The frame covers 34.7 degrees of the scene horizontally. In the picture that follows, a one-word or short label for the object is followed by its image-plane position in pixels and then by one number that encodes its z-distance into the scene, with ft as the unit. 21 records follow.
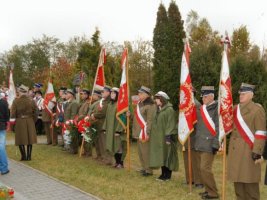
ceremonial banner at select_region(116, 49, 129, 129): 35.29
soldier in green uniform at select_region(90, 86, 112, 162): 38.60
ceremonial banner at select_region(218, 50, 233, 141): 22.99
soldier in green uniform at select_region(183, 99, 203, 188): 29.37
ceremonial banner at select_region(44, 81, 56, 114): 51.16
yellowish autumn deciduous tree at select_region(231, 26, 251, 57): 99.91
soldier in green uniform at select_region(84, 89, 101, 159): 40.24
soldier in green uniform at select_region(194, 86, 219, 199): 25.75
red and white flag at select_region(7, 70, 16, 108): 50.78
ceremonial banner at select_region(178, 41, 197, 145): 27.73
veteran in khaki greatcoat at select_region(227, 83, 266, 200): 21.77
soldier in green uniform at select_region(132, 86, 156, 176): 33.04
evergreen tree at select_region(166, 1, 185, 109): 64.96
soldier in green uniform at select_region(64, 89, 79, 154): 44.80
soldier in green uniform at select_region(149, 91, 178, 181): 31.22
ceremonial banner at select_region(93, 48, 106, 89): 42.06
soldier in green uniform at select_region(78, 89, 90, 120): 42.37
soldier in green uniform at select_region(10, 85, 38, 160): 38.75
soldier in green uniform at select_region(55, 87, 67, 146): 47.57
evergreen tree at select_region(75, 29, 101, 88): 66.92
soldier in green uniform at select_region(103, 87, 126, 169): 36.60
